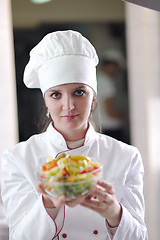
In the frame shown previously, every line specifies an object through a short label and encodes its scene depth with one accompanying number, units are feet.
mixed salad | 3.63
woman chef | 4.37
